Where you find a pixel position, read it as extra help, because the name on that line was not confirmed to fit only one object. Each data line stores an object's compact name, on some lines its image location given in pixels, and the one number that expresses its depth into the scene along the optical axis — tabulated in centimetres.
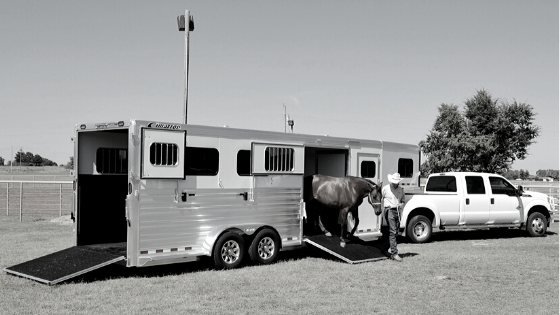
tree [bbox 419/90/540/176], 3684
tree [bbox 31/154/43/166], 11940
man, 1241
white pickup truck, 1609
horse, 1288
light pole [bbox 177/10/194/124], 1661
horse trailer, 973
